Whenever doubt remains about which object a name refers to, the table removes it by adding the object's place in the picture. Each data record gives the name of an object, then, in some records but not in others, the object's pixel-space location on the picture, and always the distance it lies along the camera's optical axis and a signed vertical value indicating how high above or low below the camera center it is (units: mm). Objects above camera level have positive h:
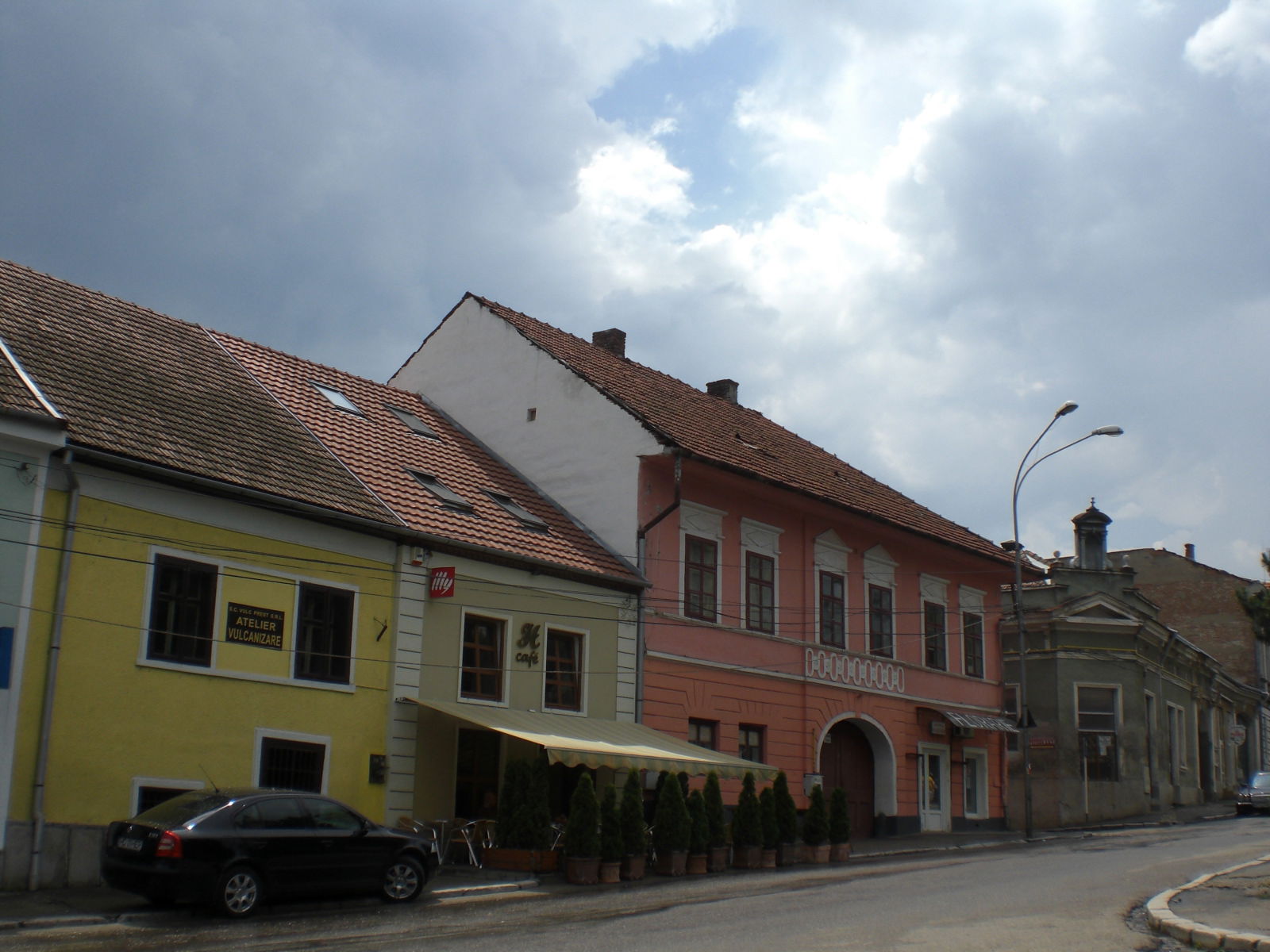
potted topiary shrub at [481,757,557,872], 18812 -741
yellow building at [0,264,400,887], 15617 +2176
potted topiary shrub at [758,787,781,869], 21891 -819
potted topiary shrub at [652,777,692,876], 20016 -856
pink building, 25094 +4289
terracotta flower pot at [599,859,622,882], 18609 -1342
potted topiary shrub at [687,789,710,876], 20427 -934
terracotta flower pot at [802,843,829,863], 22828 -1270
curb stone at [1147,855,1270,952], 10930 -1222
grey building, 37844 +2524
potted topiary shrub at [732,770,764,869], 21625 -902
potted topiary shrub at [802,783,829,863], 22875 -902
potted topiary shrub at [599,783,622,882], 18656 -936
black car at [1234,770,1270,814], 37688 -220
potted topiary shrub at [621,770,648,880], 19172 -863
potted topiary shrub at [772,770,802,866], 22297 -804
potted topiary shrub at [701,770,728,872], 20906 -769
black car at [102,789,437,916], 13555 -934
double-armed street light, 28984 +3540
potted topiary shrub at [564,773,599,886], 18328 -888
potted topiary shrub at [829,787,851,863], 23281 -856
